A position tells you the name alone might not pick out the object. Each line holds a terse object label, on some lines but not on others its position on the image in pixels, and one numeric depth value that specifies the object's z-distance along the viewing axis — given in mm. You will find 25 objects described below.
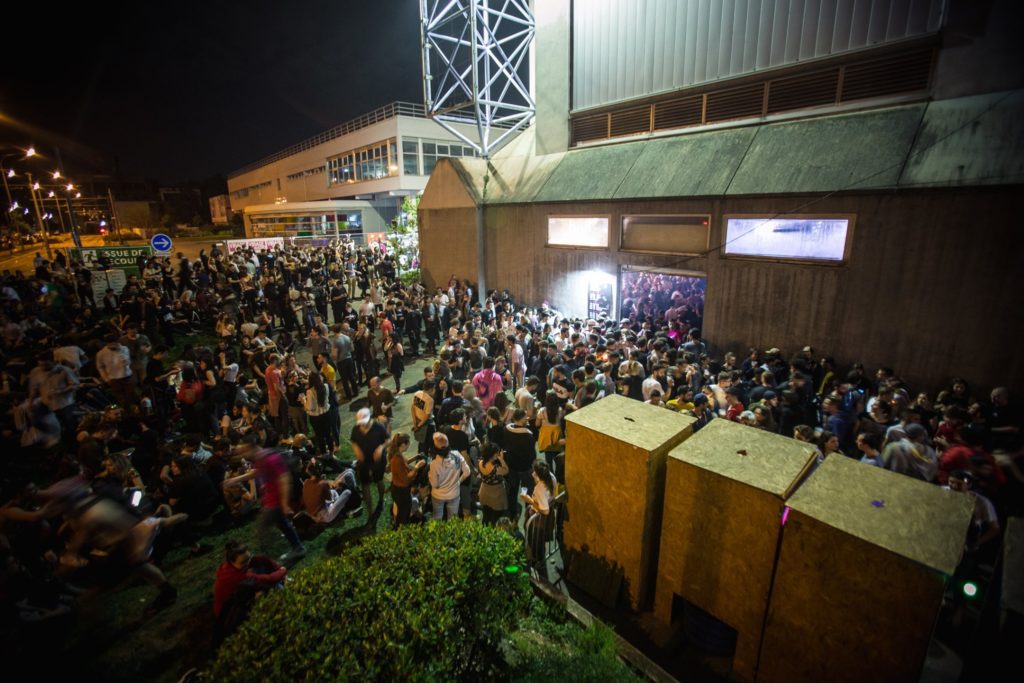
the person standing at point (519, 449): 5941
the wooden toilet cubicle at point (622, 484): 4031
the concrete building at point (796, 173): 7844
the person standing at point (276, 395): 8211
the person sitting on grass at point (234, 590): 4242
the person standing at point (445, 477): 5637
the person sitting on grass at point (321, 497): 6211
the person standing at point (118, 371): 8977
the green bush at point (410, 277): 22812
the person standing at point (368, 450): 6457
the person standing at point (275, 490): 5527
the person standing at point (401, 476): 5656
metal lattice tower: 16609
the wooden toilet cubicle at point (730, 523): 3389
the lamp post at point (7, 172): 26381
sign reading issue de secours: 17812
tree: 24734
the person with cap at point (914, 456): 5129
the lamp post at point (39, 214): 26469
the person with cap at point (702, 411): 6641
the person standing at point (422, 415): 7645
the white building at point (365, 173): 37062
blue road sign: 15961
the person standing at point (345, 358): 10352
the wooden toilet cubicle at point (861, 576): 2738
